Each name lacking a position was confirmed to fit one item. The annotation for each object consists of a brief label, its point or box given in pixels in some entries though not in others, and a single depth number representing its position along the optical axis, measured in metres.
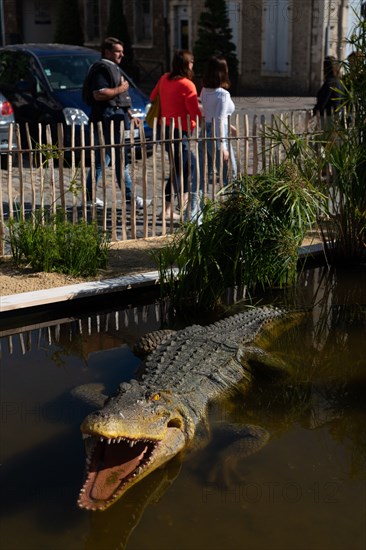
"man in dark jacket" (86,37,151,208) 9.12
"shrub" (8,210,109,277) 7.20
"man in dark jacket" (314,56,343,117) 10.87
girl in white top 8.98
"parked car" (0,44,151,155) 12.45
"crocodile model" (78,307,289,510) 4.18
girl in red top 8.77
